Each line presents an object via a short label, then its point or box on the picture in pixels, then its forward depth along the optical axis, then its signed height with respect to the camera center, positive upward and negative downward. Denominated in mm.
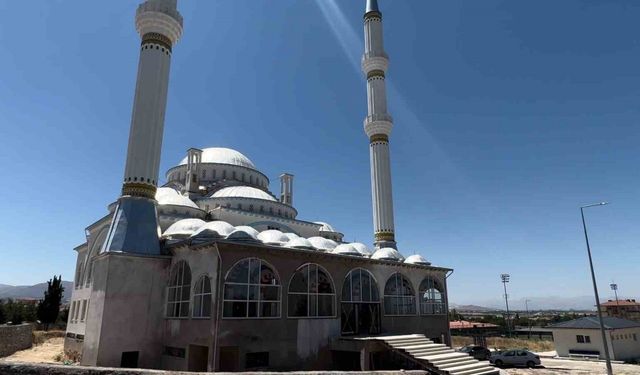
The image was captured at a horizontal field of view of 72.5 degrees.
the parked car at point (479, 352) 29438 -2767
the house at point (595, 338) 30625 -2039
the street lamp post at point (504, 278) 66556 +4629
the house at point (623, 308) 71700 +119
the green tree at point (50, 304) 42688 +801
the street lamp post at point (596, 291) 19703 +846
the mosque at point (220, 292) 19062 +922
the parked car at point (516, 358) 26625 -2924
